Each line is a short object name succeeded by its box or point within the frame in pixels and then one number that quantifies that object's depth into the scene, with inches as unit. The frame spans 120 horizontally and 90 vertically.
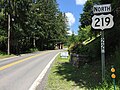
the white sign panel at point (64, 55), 498.4
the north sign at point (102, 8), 142.6
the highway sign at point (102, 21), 140.1
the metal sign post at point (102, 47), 144.6
